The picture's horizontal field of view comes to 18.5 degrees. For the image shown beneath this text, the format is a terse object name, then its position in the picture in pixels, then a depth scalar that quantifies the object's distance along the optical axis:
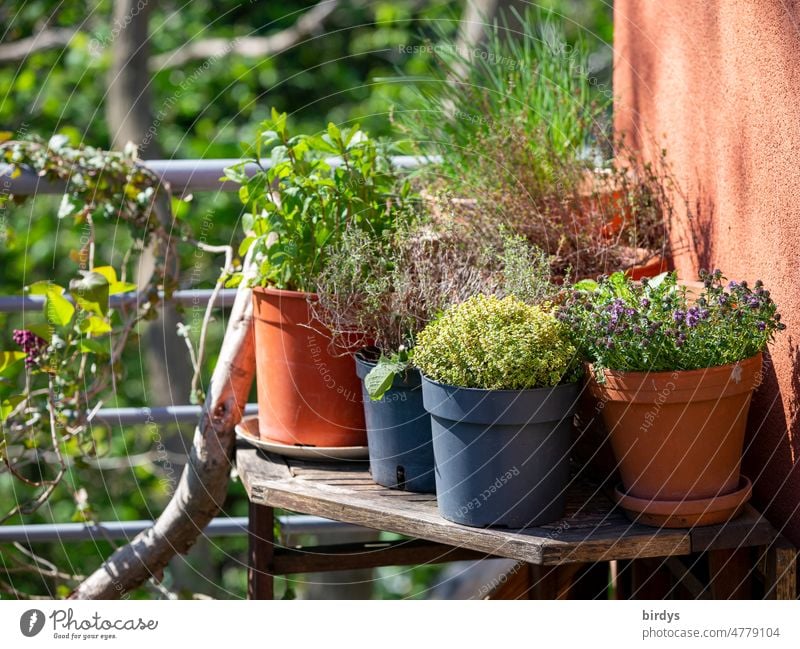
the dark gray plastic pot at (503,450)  2.86
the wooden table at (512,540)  2.89
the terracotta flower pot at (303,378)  3.14
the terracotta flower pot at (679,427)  2.87
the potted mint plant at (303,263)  3.13
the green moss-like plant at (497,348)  2.87
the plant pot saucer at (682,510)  2.90
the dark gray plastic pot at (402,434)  3.01
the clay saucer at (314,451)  3.15
